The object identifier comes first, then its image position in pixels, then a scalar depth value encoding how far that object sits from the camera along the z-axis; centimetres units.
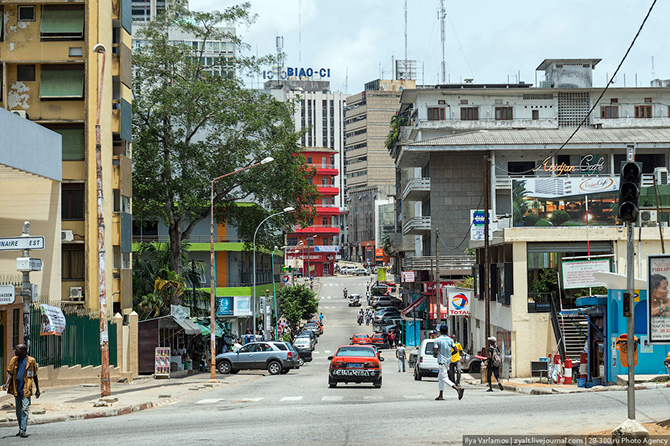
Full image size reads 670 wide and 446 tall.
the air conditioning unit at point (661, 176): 5621
